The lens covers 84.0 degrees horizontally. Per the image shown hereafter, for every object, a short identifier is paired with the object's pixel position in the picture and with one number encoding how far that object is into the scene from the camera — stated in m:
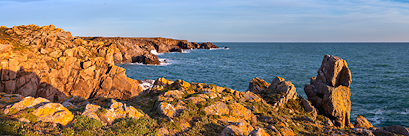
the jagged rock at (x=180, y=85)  23.25
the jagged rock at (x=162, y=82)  26.05
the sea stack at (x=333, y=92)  26.06
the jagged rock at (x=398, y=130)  17.31
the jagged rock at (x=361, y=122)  25.77
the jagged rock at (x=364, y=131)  15.80
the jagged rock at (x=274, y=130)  14.73
